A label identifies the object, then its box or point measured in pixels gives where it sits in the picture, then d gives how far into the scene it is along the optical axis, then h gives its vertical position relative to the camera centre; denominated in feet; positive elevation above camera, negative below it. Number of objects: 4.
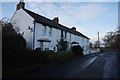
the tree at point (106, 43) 134.54 +0.11
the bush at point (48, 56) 31.09 -5.25
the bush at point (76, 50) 53.72 -4.79
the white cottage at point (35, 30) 37.88 +6.34
